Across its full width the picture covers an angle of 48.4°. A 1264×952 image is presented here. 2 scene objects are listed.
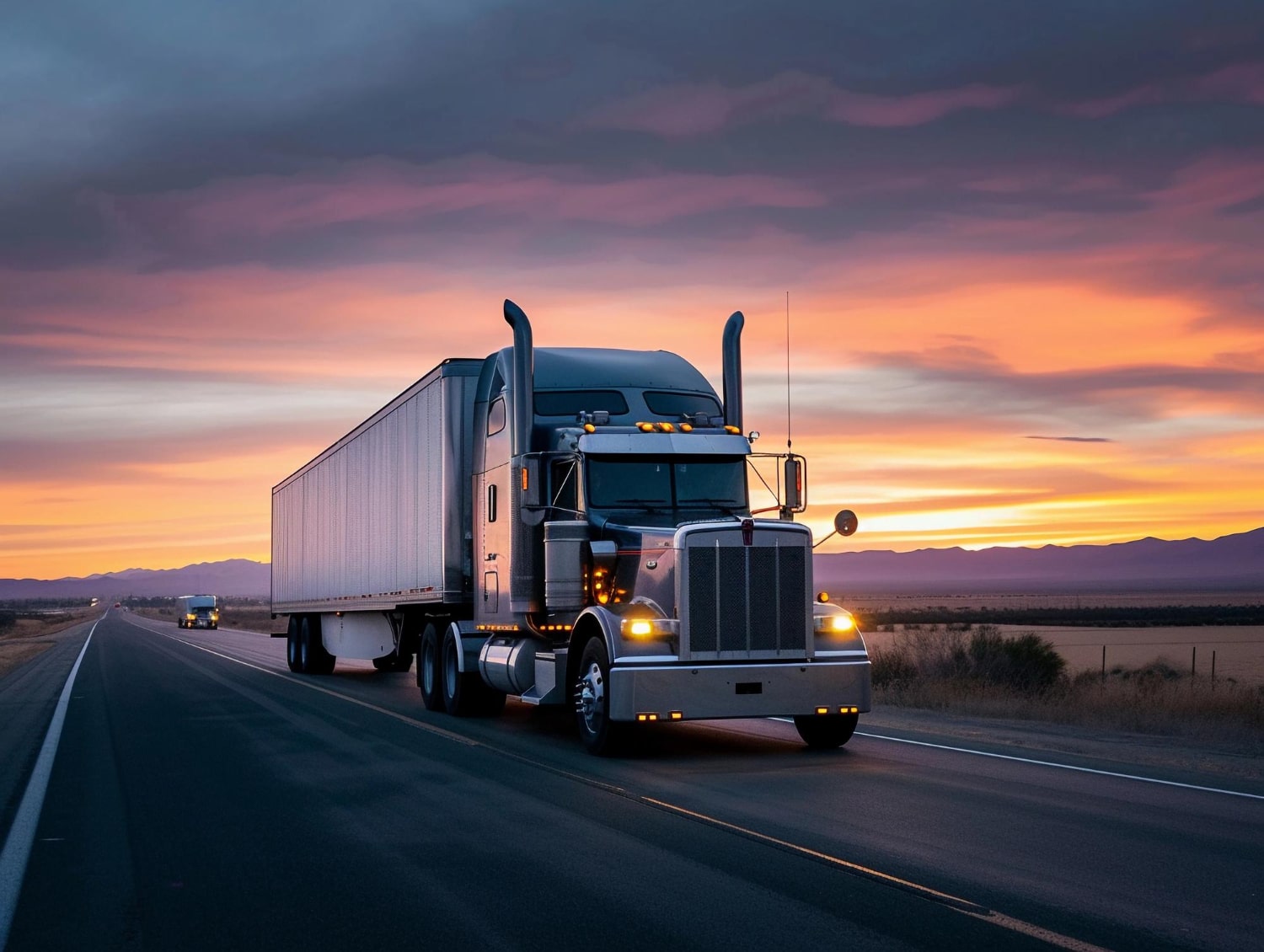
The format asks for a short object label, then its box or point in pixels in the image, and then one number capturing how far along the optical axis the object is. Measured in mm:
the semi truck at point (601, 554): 14164
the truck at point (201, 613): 93875
